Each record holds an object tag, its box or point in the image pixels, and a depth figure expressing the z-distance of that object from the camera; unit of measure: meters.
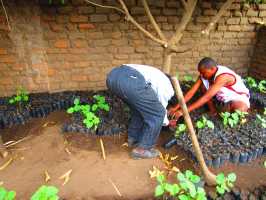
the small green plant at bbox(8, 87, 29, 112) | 4.19
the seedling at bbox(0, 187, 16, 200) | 1.87
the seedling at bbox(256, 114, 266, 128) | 3.41
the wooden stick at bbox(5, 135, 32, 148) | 3.48
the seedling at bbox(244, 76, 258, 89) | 4.77
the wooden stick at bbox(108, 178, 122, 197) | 2.67
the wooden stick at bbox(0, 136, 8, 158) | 3.21
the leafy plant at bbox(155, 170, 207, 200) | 2.19
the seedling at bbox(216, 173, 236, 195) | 2.40
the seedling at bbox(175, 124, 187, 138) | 3.22
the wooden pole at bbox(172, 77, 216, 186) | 2.46
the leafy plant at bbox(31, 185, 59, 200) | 1.93
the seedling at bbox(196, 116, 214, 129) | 3.24
